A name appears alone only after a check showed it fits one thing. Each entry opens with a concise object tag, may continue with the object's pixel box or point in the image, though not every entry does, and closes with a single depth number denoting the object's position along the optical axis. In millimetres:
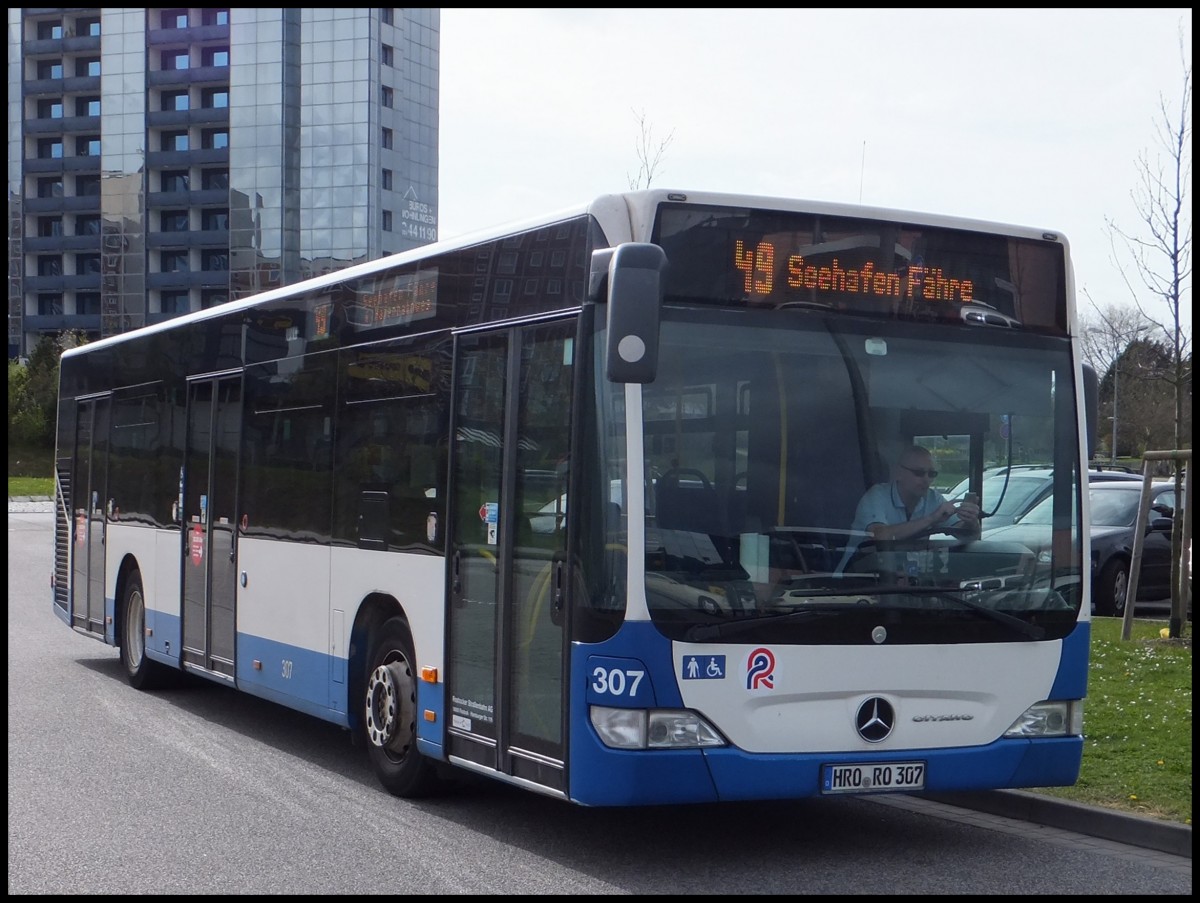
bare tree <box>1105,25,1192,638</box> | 13867
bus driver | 6914
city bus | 6676
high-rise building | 100125
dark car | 19219
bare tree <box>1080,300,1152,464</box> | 45875
